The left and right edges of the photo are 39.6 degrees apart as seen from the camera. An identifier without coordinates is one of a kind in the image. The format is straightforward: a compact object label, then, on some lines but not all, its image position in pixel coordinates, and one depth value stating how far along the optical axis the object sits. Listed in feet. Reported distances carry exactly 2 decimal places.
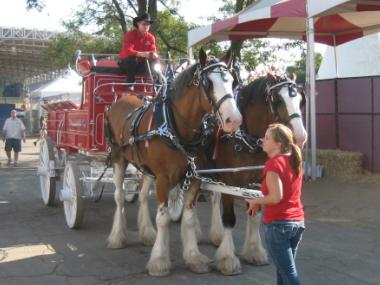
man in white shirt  54.95
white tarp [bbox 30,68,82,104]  78.25
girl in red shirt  11.96
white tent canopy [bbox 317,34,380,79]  54.29
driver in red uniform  23.25
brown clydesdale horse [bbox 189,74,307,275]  16.35
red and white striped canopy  30.30
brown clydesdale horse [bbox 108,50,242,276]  15.15
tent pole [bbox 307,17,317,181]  30.69
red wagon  23.45
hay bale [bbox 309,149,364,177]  34.17
